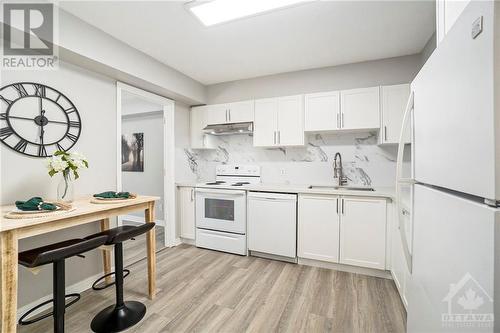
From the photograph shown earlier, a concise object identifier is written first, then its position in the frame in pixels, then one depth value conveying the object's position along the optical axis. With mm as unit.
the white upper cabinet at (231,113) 3375
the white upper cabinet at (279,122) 3068
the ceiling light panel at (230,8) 1786
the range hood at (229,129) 3332
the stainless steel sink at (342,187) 2832
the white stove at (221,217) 3061
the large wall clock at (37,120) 1764
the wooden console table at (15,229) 1231
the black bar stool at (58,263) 1300
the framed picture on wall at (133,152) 4766
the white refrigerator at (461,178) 526
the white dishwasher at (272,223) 2799
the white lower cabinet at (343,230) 2438
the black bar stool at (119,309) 1660
